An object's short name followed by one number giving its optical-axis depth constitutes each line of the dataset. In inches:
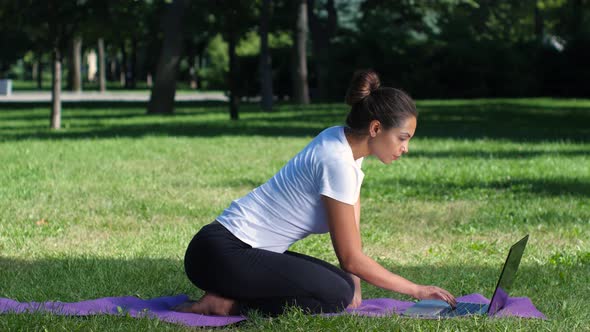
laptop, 200.2
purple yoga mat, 205.6
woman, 195.2
